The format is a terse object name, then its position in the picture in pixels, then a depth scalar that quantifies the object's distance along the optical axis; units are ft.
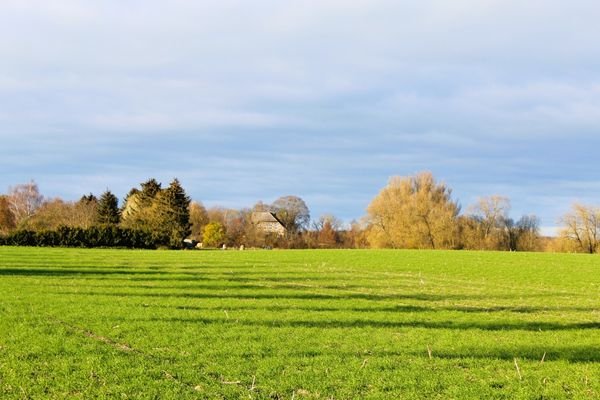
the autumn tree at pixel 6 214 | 356.79
